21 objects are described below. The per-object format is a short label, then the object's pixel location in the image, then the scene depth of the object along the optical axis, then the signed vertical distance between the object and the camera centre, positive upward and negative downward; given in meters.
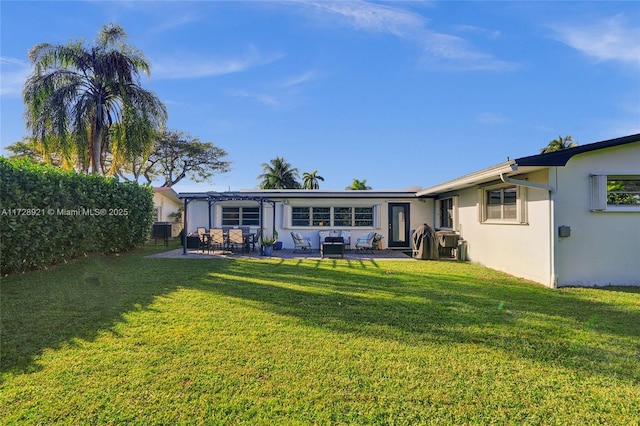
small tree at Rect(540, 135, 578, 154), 25.72 +6.99
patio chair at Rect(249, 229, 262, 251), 12.90 -0.72
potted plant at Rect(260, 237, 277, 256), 11.80 -0.92
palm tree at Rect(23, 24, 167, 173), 12.85 +5.57
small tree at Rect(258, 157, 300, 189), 37.22 +6.12
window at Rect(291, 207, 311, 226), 14.45 +0.31
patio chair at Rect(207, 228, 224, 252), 12.09 -0.64
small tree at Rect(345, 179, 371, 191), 36.19 +4.75
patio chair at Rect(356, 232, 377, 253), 13.09 -0.88
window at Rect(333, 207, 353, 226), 14.38 +0.31
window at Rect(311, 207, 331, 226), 14.40 +0.36
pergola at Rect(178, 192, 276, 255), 12.40 +1.08
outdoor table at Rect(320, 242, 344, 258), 11.13 -1.01
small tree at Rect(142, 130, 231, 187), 30.20 +6.84
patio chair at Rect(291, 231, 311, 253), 13.03 -0.88
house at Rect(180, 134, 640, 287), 6.58 +0.18
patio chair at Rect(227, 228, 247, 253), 11.95 -0.64
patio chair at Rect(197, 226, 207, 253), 12.56 -0.68
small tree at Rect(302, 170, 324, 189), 43.69 +6.45
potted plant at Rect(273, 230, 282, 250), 13.63 -1.01
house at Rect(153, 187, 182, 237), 20.17 +1.18
